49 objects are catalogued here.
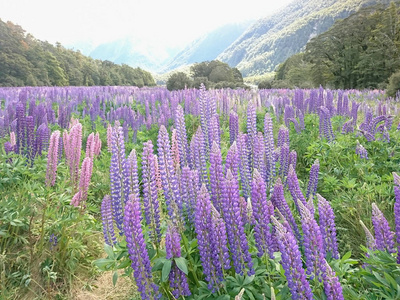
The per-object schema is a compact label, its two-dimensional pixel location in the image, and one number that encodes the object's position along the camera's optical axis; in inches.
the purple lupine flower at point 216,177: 67.8
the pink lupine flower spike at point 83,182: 112.7
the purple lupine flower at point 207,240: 58.9
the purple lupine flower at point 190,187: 71.2
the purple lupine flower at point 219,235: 57.4
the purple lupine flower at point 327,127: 186.5
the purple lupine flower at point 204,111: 115.8
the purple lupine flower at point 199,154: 83.4
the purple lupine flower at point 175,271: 58.7
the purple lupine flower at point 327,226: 69.1
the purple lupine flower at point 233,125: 143.4
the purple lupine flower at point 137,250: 56.2
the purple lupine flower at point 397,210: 61.7
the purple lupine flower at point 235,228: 60.4
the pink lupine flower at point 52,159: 126.3
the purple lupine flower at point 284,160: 128.1
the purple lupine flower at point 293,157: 123.6
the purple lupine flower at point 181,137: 92.8
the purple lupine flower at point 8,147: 148.6
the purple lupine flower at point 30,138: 161.8
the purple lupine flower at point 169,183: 67.8
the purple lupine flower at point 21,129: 164.7
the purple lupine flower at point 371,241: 69.8
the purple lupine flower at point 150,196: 69.1
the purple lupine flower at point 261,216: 63.1
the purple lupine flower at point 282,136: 144.6
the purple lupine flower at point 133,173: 70.6
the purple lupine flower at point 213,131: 106.6
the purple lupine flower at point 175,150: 96.2
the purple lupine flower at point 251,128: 107.6
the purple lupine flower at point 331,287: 53.2
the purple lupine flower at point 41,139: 165.6
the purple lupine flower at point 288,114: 252.9
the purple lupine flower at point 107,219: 96.5
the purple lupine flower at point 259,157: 98.5
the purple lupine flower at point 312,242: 55.6
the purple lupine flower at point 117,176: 76.5
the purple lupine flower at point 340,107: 276.7
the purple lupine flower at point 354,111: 243.3
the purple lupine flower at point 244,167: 87.2
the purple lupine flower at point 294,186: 88.8
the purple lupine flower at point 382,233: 67.0
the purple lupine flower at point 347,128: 203.2
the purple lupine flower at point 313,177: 117.4
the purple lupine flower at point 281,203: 78.2
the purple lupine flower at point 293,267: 52.1
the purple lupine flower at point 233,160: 78.3
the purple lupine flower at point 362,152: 143.0
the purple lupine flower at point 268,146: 114.3
